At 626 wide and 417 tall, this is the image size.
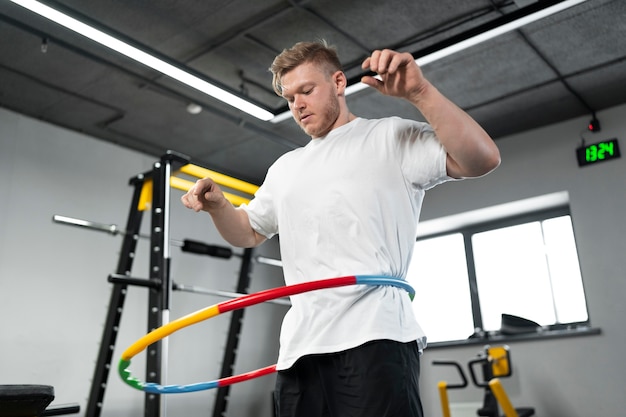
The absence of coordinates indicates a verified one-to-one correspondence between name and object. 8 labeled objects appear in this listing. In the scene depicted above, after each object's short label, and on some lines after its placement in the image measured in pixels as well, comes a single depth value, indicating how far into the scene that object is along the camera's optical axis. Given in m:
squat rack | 3.30
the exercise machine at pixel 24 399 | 1.22
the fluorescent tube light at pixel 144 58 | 3.06
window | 4.98
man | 1.22
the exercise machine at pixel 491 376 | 4.25
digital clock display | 4.65
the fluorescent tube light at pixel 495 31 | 3.12
